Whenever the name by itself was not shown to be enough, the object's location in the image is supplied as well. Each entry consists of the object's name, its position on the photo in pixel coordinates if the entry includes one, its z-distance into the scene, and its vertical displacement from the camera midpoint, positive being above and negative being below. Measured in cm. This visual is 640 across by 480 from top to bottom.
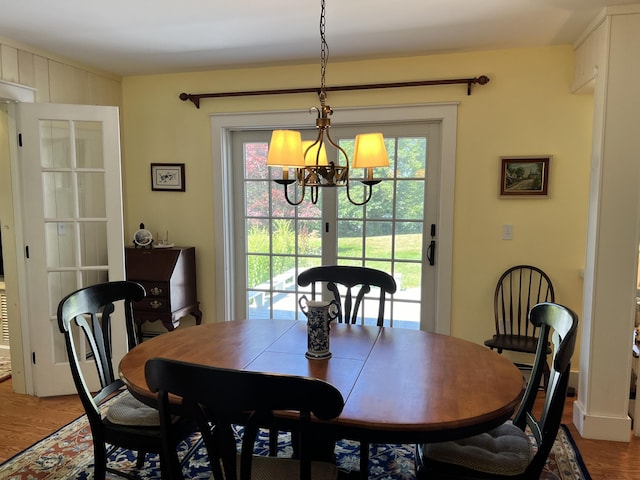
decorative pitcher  185 -48
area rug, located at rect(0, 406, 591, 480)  231 -132
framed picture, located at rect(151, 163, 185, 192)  384 +27
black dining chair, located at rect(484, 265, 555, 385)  321 -62
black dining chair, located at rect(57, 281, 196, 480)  187 -80
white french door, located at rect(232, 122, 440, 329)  347 -14
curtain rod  318 +89
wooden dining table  142 -62
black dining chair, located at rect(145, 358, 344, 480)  117 -50
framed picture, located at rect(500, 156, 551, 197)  316 +24
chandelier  187 +21
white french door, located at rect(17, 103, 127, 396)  309 -5
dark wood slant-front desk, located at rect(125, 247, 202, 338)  343 -54
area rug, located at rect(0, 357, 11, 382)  351 -127
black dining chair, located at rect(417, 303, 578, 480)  154 -86
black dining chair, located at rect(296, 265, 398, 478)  254 -40
